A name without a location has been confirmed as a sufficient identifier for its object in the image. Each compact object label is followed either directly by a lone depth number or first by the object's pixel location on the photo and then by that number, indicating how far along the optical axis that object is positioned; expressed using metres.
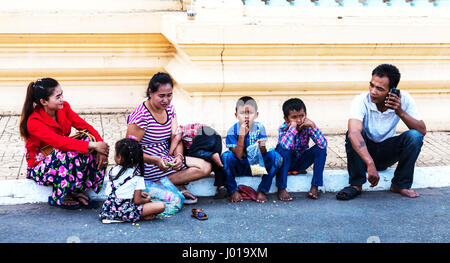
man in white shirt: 4.50
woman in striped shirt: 4.34
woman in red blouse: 4.15
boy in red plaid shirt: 4.46
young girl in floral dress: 4.00
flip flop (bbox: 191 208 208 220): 4.14
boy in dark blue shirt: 4.42
